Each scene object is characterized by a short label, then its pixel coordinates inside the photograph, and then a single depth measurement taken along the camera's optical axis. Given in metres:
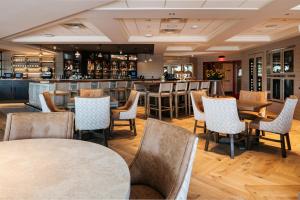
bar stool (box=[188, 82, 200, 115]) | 8.04
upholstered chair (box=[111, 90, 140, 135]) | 4.96
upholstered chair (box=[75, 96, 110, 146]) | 4.11
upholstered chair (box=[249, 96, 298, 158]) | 3.77
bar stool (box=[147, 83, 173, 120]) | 7.02
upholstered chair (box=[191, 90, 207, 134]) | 4.89
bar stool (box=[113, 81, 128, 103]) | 9.65
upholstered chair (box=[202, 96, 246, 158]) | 3.78
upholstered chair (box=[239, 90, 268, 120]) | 5.07
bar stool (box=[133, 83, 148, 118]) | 7.73
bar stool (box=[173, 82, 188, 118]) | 7.47
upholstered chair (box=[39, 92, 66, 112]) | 4.60
